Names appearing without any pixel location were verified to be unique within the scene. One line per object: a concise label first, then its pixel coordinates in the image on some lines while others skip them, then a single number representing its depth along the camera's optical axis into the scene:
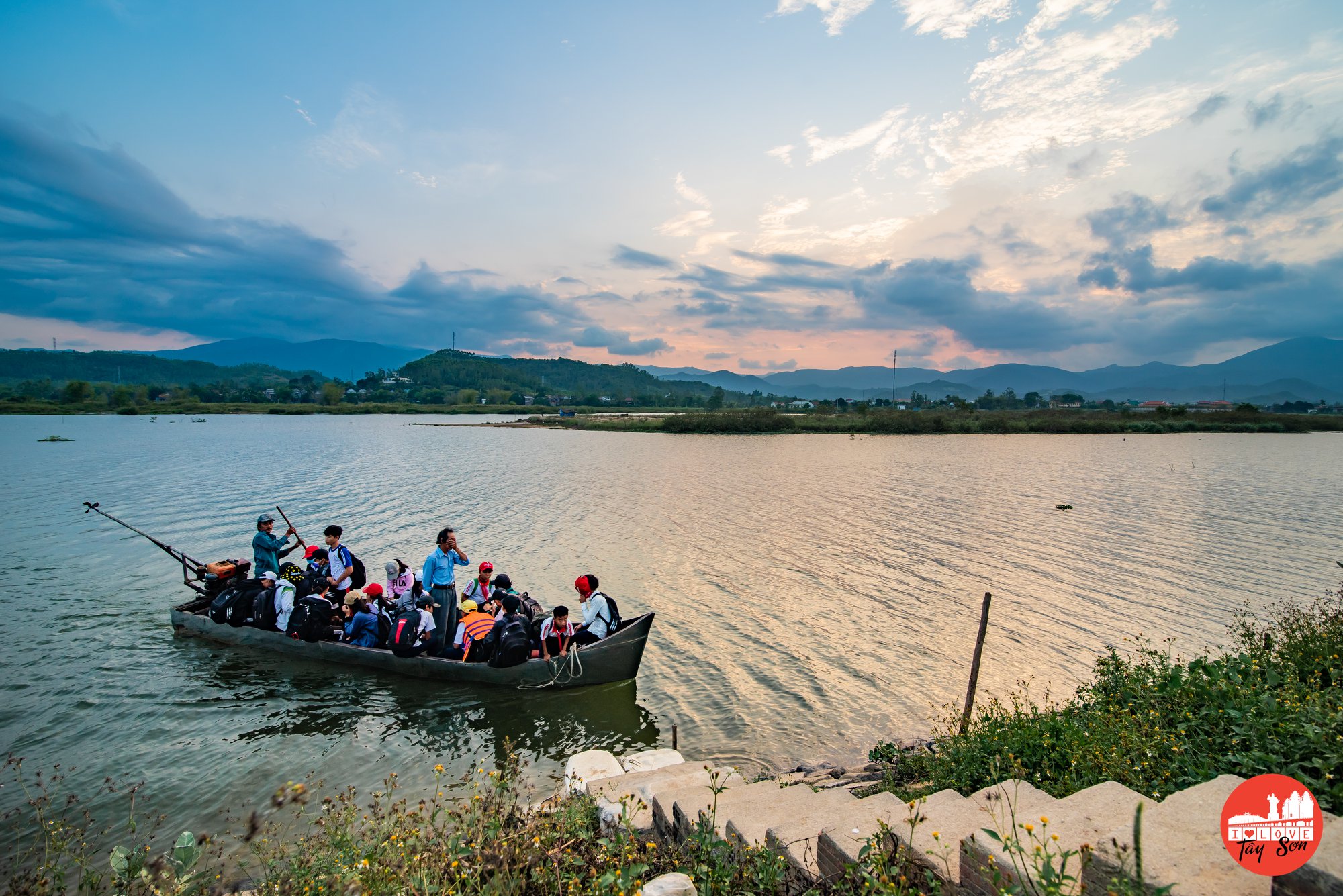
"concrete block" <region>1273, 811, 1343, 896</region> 2.50
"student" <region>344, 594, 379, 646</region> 11.98
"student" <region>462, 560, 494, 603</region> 12.52
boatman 14.14
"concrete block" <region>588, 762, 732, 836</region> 5.29
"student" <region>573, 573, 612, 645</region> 11.24
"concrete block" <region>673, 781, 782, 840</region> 4.81
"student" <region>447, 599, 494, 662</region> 11.34
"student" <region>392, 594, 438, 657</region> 11.53
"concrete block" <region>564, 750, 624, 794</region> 7.21
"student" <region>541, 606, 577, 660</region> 11.17
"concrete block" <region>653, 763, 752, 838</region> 5.05
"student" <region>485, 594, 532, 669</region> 10.91
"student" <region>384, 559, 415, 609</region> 13.12
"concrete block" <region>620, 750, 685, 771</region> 7.41
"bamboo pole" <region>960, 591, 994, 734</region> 8.68
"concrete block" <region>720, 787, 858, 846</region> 4.41
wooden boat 11.02
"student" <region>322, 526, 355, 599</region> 13.06
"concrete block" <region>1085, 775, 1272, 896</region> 2.88
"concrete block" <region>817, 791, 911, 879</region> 3.79
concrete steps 2.93
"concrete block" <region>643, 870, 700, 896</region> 3.61
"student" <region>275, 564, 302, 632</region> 12.72
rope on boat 10.99
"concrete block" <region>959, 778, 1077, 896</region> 3.19
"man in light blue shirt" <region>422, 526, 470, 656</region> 11.59
